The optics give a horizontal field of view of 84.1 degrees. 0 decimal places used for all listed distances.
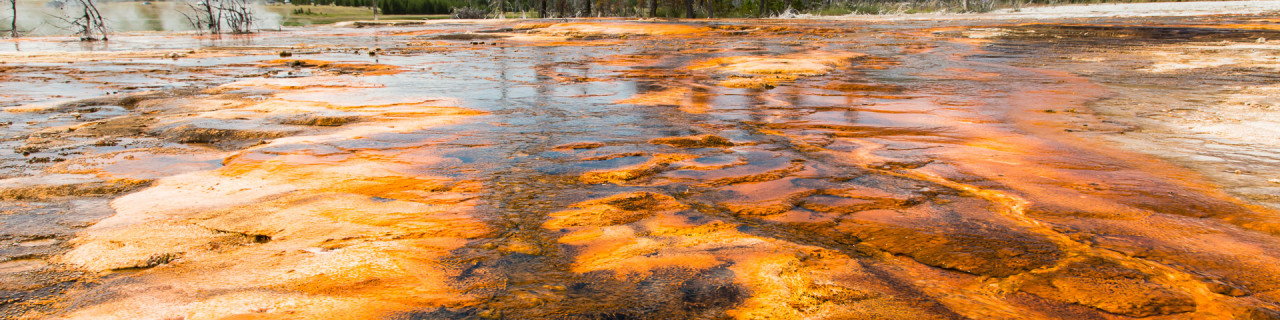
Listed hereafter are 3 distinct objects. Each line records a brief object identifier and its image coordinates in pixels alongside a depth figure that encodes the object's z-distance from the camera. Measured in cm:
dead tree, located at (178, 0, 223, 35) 1936
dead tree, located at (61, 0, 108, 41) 1580
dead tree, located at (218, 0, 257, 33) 1952
